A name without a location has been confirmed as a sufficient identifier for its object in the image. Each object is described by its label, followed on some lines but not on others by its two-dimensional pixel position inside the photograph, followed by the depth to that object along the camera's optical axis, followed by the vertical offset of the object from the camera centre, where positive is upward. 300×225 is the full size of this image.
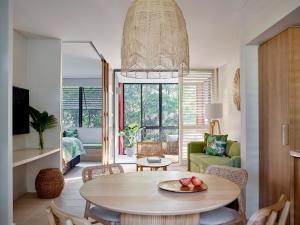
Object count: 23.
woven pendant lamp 1.71 +0.50
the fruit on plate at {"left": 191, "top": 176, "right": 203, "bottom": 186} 1.92 -0.46
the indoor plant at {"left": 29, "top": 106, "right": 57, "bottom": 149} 4.30 -0.09
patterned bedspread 5.96 -0.78
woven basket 4.15 -1.03
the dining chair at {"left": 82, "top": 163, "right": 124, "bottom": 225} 1.90 -0.71
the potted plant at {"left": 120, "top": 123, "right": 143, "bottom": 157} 8.52 -0.66
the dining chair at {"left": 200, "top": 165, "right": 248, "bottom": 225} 1.89 -0.71
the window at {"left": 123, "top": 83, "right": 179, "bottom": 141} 9.33 +0.24
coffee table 4.40 -0.79
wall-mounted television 3.98 +0.06
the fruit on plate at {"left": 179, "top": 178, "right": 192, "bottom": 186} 1.95 -0.47
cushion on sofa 5.25 -0.57
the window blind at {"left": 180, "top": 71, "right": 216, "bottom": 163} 6.95 +0.26
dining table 1.49 -0.51
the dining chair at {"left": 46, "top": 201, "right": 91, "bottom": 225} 1.22 -0.47
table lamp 6.11 +0.09
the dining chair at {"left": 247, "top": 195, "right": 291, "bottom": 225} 1.23 -0.46
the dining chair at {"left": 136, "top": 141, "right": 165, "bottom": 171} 5.68 -0.70
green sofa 4.56 -0.76
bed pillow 7.74 -0.51
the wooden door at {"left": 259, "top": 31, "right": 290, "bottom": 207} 2.71 -0.02
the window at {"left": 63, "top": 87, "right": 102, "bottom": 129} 8.80 +0.26
